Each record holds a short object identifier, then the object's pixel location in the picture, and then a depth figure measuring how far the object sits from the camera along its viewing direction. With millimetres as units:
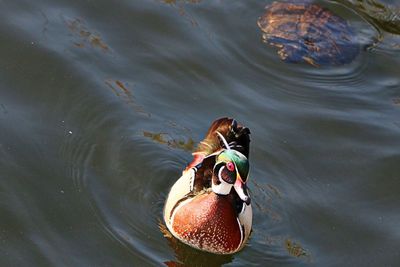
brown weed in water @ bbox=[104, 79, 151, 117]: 17258
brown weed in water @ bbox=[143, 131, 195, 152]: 16656
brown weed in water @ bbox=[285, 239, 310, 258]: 14977
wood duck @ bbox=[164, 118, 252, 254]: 14836
